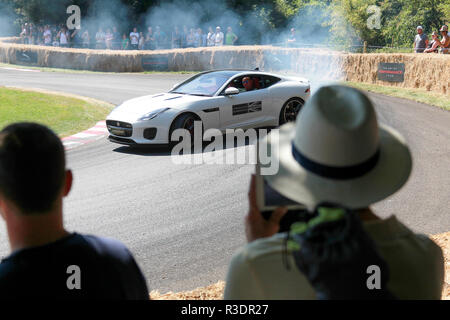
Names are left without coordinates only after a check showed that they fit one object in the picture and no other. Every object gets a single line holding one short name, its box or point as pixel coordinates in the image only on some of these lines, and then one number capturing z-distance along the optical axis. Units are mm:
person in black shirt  1850
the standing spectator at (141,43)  32844
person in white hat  1666
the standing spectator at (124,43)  33406
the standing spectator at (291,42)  29469
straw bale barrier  19234
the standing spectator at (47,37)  35312
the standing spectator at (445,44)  20578
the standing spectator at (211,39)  31188
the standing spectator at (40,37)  37688
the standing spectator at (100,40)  34500
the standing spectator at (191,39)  32219
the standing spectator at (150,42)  33031
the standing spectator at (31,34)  37269
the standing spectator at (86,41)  34750
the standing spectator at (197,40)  32000
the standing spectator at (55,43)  35312
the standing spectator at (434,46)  21094
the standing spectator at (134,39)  33312
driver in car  11601
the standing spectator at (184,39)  32831
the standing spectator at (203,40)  32031
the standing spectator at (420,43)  21859
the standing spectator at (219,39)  30734
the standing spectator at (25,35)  38125
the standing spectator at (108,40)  34062
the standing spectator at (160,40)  33031
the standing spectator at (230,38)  30938
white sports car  10195
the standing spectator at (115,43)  34406
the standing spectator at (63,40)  34250
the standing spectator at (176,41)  33000
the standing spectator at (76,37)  36238
